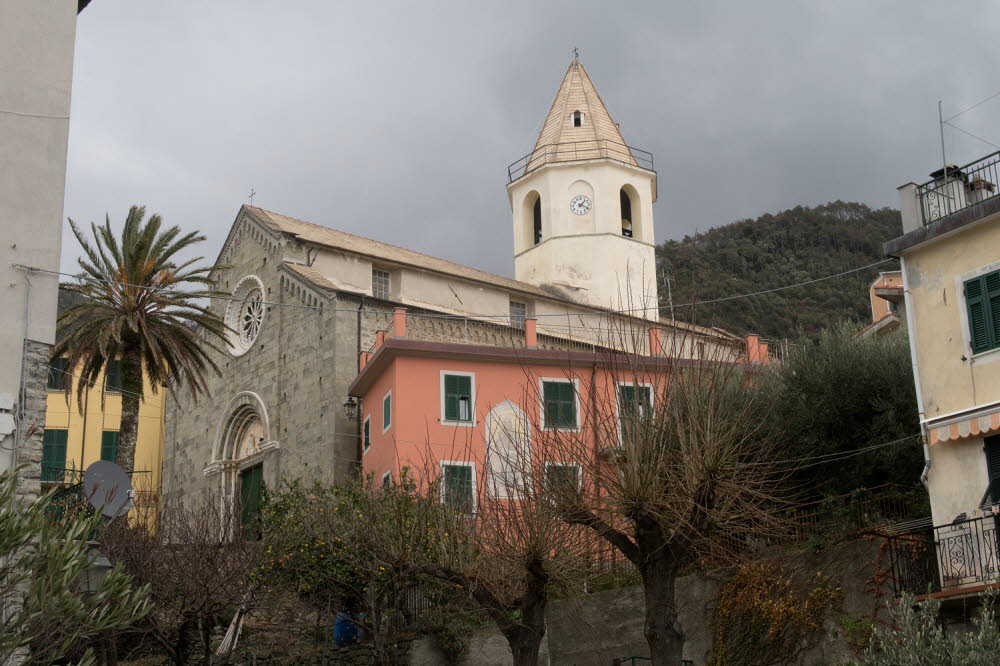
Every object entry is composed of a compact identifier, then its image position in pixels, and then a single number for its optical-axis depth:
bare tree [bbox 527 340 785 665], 15.77
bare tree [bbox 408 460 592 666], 17.03
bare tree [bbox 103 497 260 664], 19.59
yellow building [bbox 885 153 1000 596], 16.77
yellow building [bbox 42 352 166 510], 41.78
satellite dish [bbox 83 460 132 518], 15.16
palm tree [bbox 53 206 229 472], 27.27
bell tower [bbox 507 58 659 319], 50.34
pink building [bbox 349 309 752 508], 27.44
